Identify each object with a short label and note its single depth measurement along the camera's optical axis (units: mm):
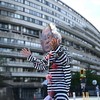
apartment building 35592
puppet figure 2411
